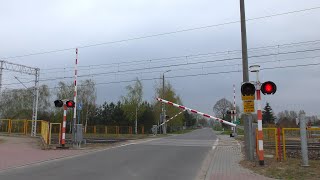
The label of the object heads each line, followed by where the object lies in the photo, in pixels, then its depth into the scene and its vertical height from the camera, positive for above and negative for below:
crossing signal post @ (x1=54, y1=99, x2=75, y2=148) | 22.55 +1.17
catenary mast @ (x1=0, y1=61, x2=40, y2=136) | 36.51 +4.15
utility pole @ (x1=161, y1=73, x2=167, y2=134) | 57.75 +0.77
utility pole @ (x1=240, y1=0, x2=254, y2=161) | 16.21 +1.89
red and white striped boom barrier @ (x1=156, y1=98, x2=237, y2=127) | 25.18 +0.70
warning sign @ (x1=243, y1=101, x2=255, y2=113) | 15.87 +0.75
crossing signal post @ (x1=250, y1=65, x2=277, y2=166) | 14.25 +1.23
